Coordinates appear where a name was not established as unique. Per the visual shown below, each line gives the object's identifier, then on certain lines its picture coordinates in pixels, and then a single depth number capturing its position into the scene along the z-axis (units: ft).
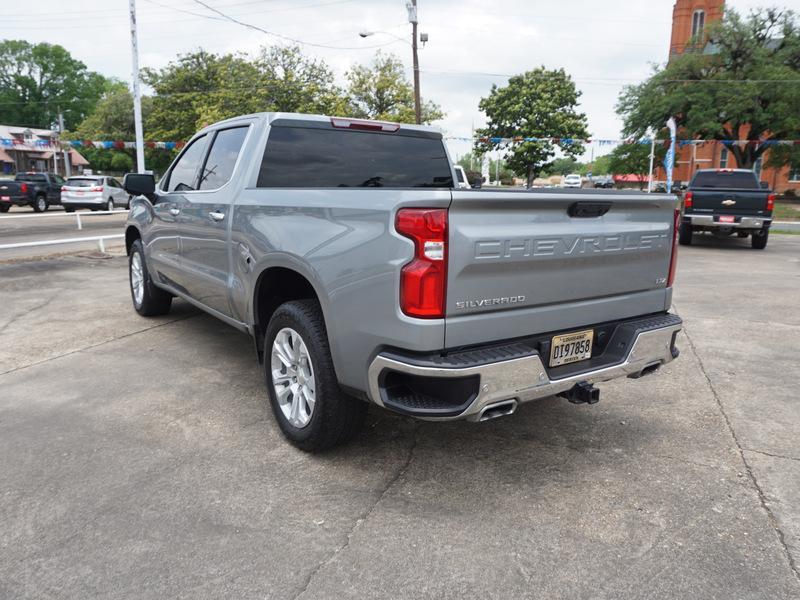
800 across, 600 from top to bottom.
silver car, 85.61
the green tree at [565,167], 451.94
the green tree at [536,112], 147.23
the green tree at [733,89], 119.96
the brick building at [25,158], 240.03
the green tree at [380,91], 124.65
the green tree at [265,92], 121.60
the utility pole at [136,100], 67.21
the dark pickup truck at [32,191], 83.82
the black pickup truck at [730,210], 44.32
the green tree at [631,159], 147.23
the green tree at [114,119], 198.29
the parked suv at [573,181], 223.71
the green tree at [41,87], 294.66
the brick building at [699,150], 180.65
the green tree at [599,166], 436.76
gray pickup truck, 8.53
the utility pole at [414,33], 79.97
